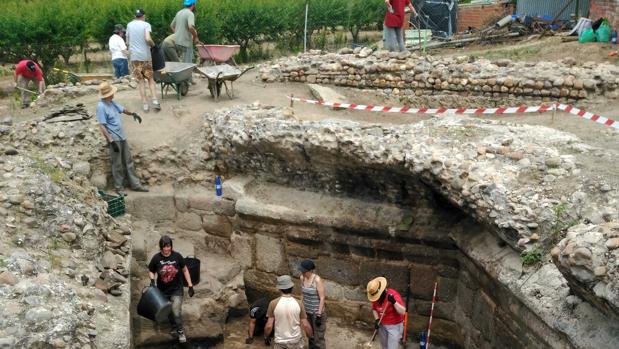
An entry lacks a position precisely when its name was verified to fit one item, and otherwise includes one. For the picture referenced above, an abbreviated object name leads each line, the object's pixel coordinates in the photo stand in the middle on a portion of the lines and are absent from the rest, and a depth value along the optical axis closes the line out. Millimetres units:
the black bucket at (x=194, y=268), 7492
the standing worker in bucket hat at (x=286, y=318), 6262
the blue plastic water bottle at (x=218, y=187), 8520
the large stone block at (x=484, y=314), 6148
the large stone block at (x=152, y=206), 8523
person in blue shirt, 8133
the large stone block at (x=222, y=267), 8234
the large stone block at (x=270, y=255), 8109
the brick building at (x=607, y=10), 13179
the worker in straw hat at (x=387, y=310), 6129
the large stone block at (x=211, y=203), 8469
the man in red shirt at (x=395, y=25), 11383
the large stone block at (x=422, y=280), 7250
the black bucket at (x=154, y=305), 6707
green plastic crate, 8070
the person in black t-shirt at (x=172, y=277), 6898
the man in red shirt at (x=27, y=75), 12266
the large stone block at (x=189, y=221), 8695
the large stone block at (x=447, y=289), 7148
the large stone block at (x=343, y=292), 7746
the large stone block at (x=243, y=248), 8328
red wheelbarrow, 11516
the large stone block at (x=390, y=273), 7406
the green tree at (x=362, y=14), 24078
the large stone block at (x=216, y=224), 8578
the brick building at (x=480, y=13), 18828
